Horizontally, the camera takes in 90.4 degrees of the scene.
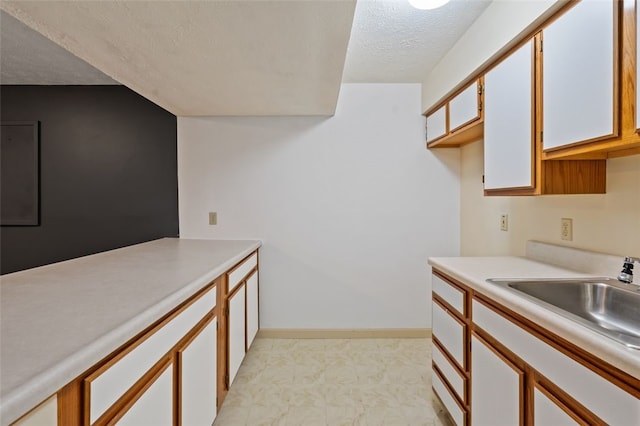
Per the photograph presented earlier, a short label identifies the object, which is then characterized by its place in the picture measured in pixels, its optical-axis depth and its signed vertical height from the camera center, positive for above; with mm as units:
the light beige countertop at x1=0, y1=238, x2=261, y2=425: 605 -289
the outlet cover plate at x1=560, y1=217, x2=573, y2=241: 1572 -83
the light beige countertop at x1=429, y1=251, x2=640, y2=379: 711 -295
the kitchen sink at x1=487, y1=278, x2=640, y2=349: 1132 -331
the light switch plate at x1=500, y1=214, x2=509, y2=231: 2135 -68
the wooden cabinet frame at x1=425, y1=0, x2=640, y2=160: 994 +321
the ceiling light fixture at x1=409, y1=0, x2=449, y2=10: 1586 +1055
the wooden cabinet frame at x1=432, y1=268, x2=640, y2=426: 749 -492
